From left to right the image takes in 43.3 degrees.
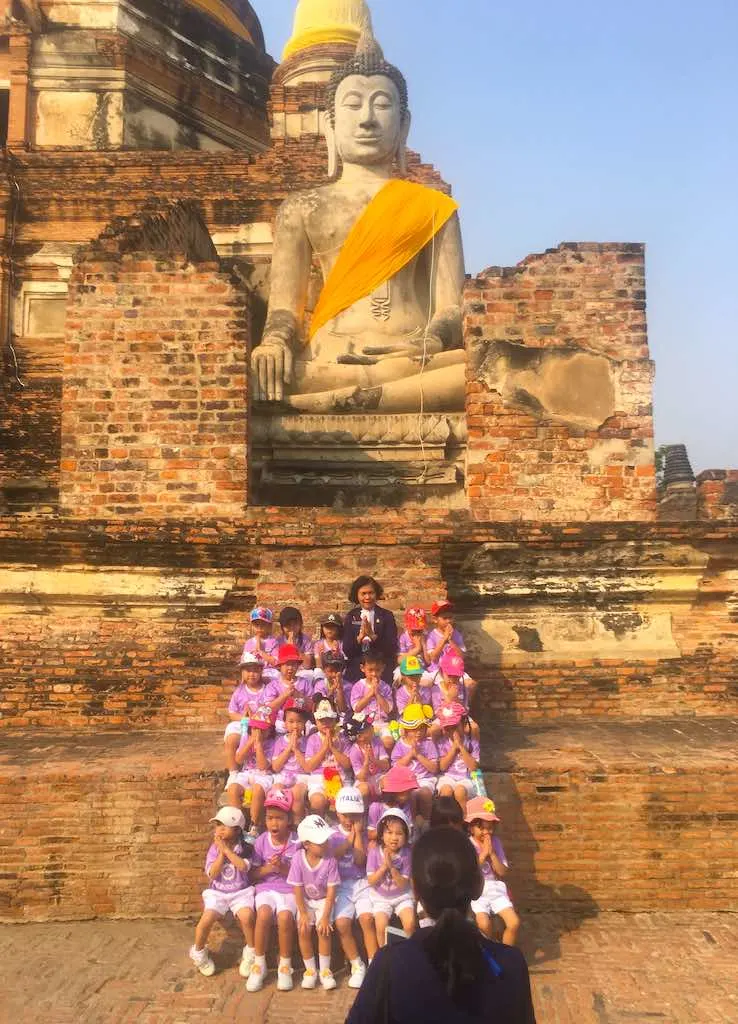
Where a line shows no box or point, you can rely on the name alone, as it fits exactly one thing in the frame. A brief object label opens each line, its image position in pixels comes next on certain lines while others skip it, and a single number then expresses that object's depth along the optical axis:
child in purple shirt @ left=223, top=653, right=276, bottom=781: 4.62
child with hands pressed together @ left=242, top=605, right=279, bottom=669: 4.89
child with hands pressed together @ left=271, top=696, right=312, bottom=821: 4.22
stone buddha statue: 7.34
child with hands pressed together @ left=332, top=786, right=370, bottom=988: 3.67
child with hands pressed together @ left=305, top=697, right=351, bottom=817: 4.17
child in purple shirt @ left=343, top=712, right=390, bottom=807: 4.19
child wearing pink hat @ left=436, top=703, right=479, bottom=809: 4.20
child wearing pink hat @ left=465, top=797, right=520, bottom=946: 3.70
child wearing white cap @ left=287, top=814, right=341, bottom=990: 3.66
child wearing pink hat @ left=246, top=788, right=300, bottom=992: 3.61
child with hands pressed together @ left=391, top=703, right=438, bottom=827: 4.28
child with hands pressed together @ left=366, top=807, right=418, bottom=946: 3.69
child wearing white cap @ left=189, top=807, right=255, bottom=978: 3.69
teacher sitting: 4.86
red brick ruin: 4.34
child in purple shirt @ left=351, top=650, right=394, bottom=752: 4.55
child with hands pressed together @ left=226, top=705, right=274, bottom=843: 4.10
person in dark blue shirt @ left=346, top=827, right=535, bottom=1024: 1.93
